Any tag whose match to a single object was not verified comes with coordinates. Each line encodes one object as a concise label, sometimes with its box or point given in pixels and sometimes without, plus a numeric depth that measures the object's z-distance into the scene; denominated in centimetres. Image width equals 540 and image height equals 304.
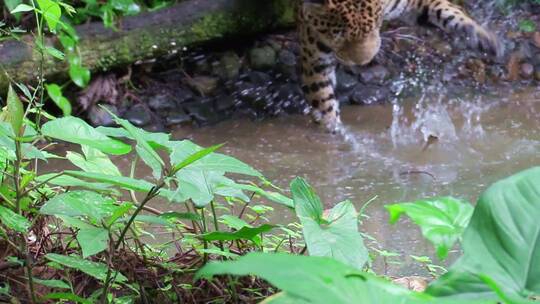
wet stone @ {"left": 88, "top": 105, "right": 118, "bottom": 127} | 856
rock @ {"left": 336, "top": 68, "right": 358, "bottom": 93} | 911
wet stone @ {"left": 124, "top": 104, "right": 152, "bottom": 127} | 869
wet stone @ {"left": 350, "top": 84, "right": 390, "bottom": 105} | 905
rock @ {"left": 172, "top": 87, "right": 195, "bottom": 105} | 886
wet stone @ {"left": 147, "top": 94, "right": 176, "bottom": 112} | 878
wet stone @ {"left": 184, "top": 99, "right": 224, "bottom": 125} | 881
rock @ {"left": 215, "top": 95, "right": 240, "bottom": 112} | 888
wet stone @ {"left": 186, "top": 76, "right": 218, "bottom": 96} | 891
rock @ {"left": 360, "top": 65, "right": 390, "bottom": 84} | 916
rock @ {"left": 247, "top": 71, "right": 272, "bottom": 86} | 902
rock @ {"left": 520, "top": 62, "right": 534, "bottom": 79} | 926
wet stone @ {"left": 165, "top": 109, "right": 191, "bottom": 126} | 875
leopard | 861
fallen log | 829
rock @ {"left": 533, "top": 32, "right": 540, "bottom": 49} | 942
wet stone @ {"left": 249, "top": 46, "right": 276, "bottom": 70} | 906
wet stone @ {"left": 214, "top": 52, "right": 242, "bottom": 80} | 899
